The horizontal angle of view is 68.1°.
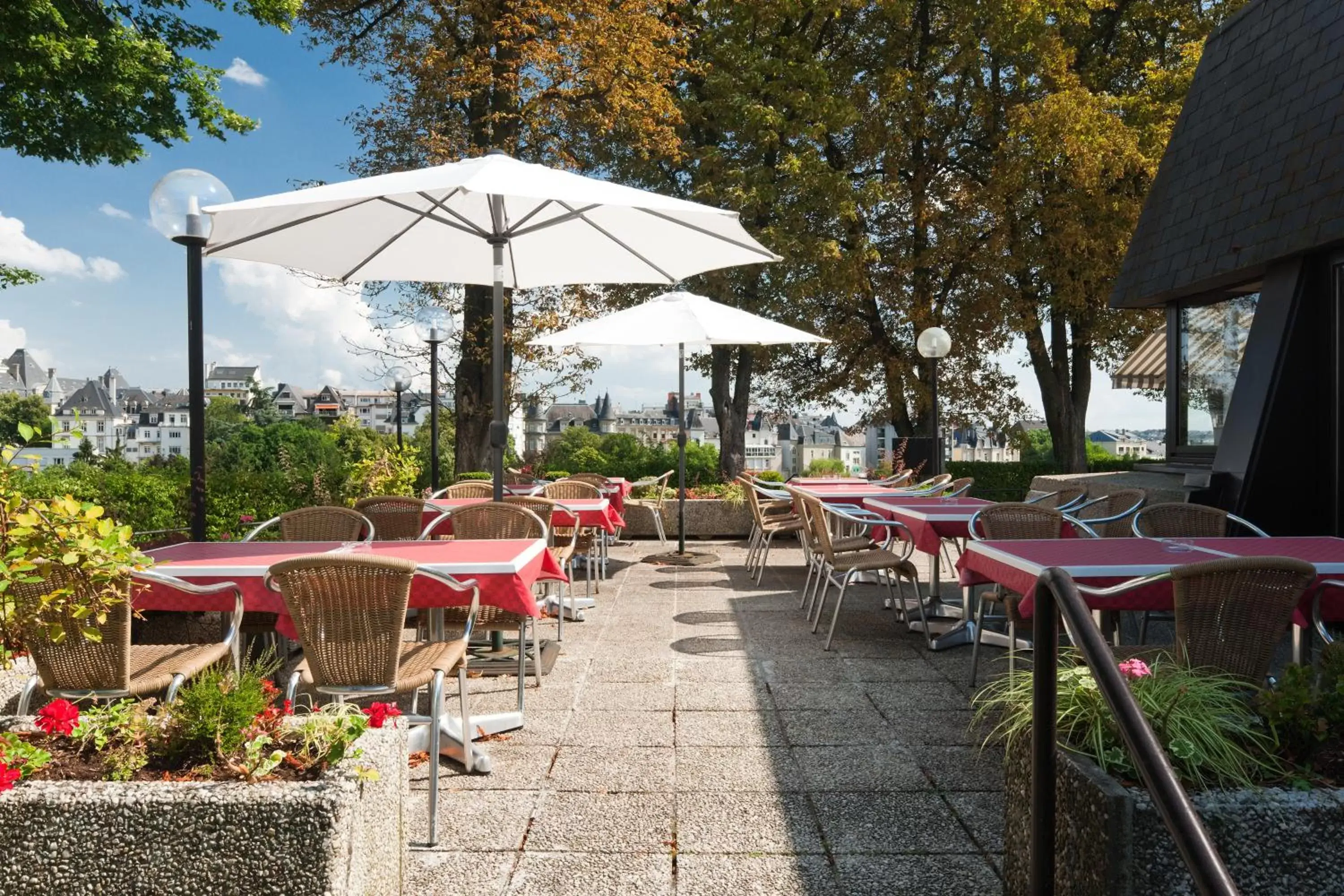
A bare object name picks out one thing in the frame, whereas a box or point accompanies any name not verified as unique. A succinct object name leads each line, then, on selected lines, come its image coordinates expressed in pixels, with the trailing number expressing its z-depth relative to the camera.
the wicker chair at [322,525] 5.48
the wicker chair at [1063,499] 6.82
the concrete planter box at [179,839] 2.22
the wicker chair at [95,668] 3.25
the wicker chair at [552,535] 6.14
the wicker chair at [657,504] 11.23
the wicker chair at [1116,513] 6.15
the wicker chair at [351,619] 3.25
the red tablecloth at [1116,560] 3.76
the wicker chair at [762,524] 8.75
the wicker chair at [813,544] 6.36
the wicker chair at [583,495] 7.86
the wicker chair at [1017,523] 5.30
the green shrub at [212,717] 2.46
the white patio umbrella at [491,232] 4.98
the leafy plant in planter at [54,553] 2.40
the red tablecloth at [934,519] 5.98
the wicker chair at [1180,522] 5.48
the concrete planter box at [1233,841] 2.08
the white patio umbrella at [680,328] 9.15
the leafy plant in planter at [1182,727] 2.26
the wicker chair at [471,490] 8.09
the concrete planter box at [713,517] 12.34
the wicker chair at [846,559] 5.89
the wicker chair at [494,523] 5.43
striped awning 17.30
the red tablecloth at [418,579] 3.79
